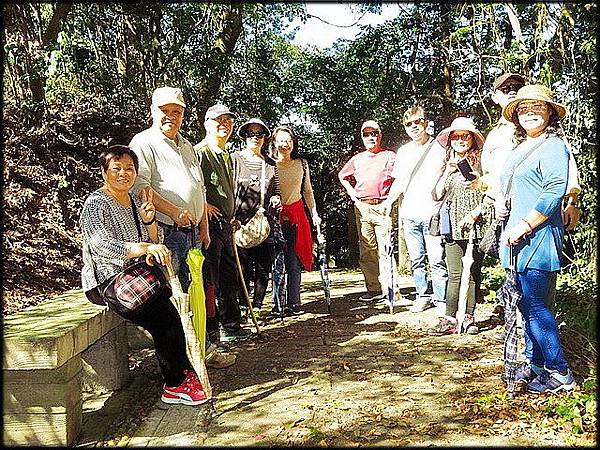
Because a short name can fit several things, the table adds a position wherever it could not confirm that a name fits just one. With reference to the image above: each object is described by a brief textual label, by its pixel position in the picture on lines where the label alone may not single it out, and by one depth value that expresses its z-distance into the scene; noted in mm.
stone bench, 3201
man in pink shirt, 6668
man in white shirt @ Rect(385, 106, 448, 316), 5859
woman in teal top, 3678
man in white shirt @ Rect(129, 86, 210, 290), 4192
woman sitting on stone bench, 3635
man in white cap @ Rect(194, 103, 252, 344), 4875
